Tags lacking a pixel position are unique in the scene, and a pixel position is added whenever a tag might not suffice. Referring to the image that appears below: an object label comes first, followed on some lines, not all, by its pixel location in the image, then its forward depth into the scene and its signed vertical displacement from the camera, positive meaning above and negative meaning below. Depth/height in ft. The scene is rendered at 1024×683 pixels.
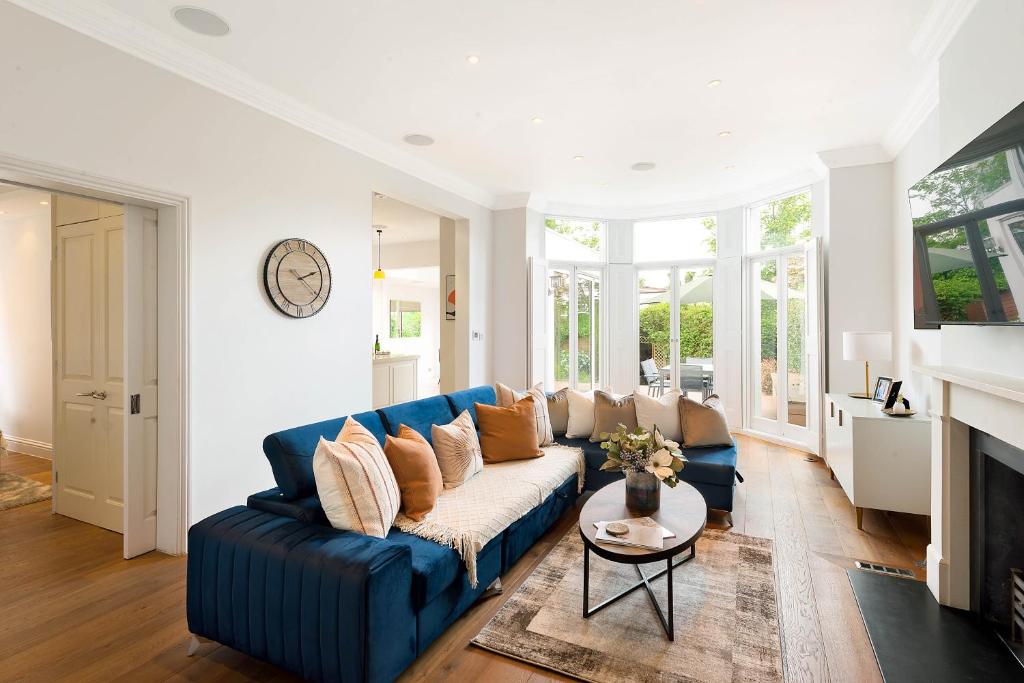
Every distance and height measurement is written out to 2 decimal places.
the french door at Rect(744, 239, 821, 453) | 16.65 -0.15
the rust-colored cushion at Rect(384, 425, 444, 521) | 8.00 -2.15
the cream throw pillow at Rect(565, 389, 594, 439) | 13.42 -2.05
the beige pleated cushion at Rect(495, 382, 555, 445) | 12.68 -1.64
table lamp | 13.08 -0.16
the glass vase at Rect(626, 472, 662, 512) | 8.41 -2.52
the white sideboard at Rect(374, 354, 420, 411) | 21.53 -1.69
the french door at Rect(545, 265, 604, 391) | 22.09 +0.62
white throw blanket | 7.35 -2.77
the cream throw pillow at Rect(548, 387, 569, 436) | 13.75 -1.97
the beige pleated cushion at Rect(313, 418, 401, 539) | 6.88 -2.05
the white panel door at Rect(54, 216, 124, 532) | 11.06 -0.68
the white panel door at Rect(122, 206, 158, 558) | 9.58 -0.74
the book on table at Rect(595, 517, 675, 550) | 7.16 -2.84
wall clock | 11.23 +1.49
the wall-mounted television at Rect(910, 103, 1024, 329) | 5.69 +1.40
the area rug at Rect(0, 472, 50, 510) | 12.68 -3.90
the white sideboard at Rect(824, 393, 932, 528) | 10.50 -2.58
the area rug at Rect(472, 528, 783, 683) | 6.55 -4.17
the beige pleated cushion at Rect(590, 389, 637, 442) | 12.98 -1.91
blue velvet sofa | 5.72 -2.97
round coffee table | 6.99 -2.85
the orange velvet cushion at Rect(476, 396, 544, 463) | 11.41 -2.11
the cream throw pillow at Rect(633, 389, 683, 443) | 12.72 -1.88
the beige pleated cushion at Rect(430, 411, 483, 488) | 9.57 -2.15
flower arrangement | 8.35 -1.93
